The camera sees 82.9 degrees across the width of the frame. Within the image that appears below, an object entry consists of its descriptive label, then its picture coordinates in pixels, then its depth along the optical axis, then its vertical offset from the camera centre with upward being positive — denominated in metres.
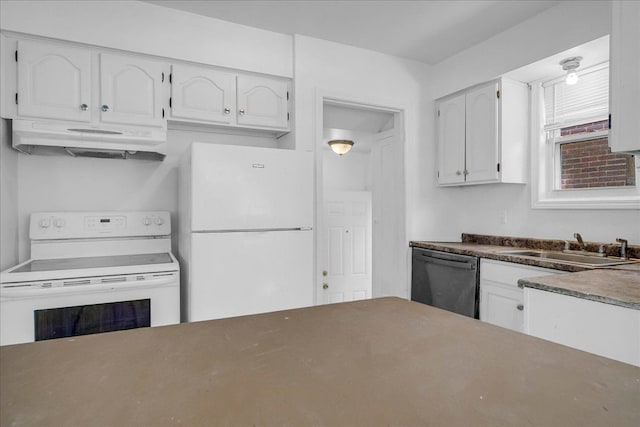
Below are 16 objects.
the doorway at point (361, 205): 3.41 +0.04
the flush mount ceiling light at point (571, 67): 2.49 +0.99
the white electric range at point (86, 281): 1.84 -0.39
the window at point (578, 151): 2.46 +0.43
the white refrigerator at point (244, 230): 2.21 -0.14
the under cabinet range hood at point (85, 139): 2.09 +0.44
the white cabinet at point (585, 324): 1.27 -0.44
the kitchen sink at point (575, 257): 2.17 -0.33
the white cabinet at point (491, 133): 2.86 +0.62
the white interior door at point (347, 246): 4.54 -0.48
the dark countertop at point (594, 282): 1.30 -0.31
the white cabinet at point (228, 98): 2.59 +0.84
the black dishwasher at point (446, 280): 2.64 -0.57
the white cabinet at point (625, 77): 1.49 +0.55
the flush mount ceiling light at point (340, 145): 4.05 +0.72
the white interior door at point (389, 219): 3.44 -0.10
